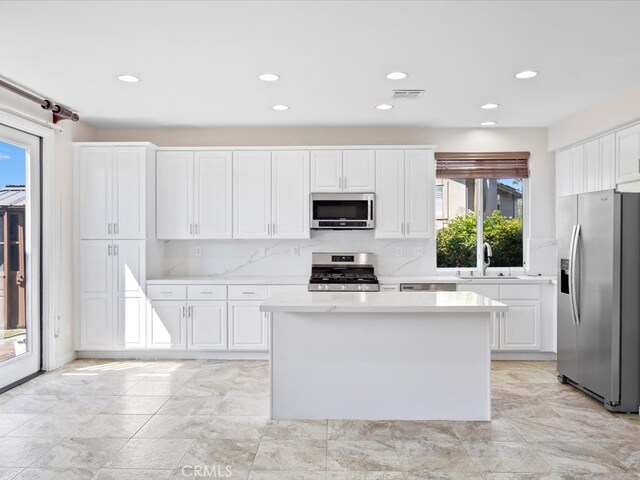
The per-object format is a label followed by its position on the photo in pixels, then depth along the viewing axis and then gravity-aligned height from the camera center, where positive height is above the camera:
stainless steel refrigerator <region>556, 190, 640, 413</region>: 3.59 -0.46
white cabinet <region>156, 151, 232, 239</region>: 5.35 +0.45
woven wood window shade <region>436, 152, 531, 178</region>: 5.60 +0.82
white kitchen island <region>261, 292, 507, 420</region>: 3.38 -0.89
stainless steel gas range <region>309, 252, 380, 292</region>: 5.30 -0.33
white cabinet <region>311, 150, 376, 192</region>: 5.31 +0.72
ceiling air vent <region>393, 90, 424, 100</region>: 4.14 +1.23
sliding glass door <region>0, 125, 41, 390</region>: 4.22 -0.17
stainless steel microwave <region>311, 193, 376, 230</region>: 5.27 +0.28
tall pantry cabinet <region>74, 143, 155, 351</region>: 5.09 -0.07
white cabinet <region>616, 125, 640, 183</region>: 3.99 +0.69
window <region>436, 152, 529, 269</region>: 5.75 +0.20
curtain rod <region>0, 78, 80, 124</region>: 3.80 +1.16
